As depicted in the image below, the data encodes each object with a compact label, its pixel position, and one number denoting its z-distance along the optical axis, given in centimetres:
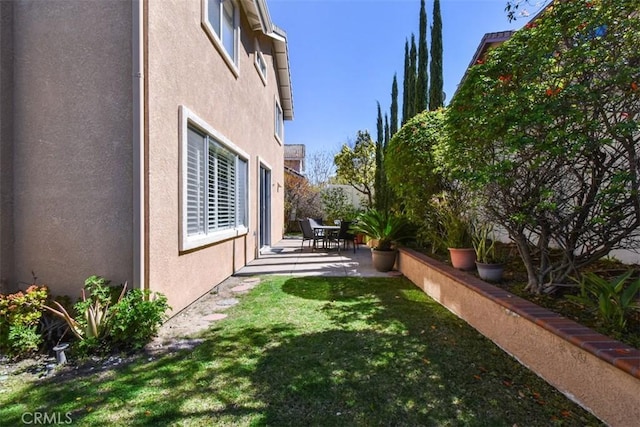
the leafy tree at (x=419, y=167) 802
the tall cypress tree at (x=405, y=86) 1321
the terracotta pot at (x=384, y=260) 871
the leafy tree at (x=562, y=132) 338
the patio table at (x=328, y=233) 1243
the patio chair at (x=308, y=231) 1240
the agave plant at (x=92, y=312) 373
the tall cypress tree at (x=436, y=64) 1121
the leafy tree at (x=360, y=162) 1966
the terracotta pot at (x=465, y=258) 614
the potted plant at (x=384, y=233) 874
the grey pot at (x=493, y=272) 518
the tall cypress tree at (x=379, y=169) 1475
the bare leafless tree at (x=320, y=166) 3197
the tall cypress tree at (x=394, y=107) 1471
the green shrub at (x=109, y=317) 374
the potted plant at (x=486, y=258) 519
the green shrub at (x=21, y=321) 364
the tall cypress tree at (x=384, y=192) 1387
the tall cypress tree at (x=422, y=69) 1183
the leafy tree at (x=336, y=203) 1931
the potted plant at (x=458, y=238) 616
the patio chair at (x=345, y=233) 1186
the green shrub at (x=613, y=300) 305
